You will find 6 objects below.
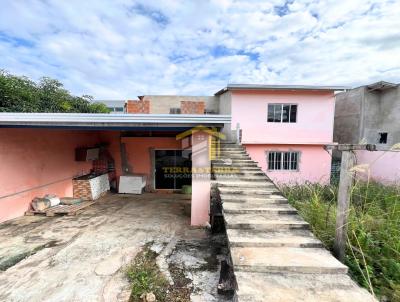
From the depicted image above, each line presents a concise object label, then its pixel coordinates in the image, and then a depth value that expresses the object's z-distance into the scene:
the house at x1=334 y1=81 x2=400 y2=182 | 10.12
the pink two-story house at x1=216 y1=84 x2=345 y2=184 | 9.53
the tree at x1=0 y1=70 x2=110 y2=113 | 9.05
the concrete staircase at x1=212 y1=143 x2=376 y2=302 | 2.29
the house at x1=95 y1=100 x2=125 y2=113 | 20.92
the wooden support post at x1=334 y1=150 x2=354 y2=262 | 3.14
